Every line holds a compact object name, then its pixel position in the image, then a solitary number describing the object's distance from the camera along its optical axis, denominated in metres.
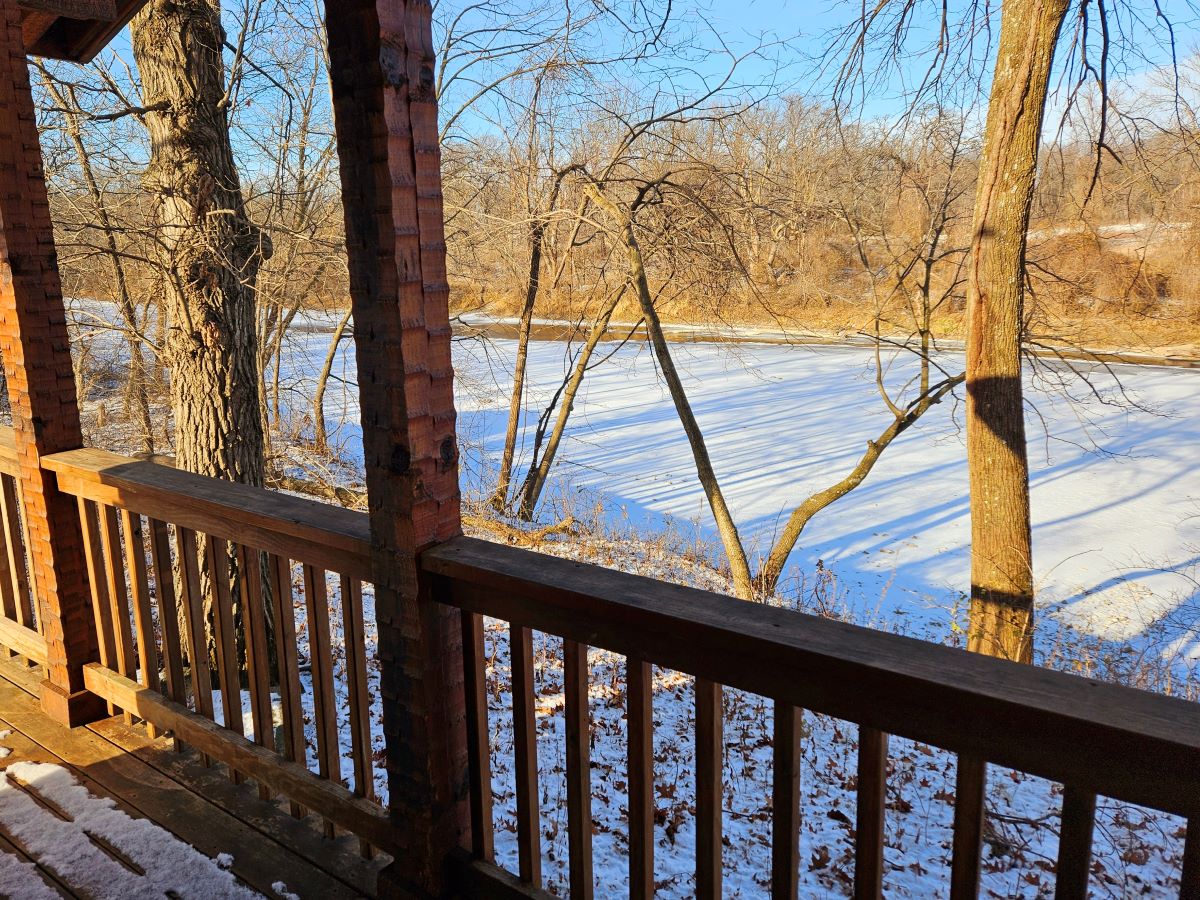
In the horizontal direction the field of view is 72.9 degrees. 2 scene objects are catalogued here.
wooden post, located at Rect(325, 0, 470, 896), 1.55
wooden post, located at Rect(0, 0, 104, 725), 2.58
